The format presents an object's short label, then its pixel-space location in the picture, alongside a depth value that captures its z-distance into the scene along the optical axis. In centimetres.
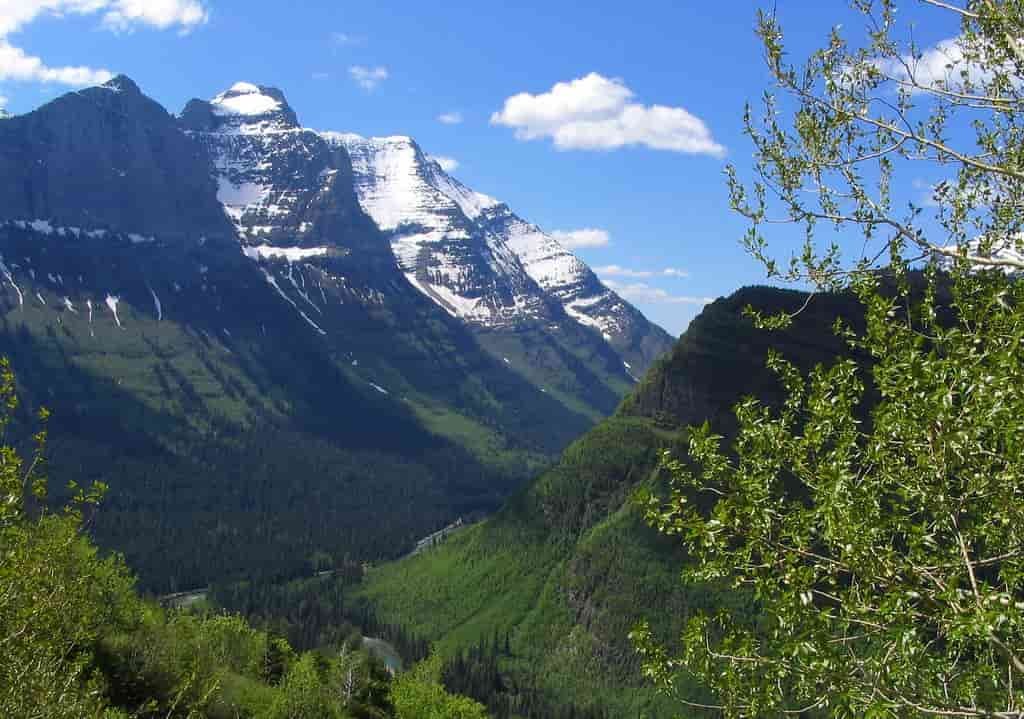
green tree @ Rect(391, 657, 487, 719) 7575
